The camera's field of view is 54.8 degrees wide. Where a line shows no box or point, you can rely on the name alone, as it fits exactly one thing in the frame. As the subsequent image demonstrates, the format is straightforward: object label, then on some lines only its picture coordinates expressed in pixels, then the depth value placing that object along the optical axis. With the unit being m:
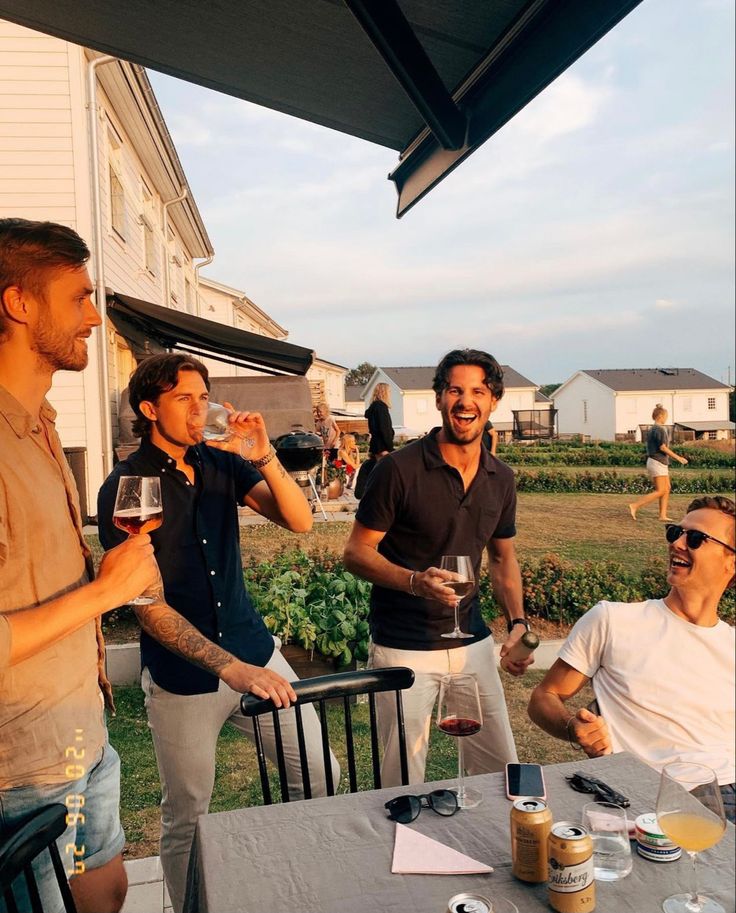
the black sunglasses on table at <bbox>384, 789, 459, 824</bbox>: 1.67
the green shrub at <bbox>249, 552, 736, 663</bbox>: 4.56
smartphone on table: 1.67
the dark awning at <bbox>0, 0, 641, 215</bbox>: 1.68
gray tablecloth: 1.37
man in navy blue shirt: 2.26
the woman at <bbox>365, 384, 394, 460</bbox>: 8.24
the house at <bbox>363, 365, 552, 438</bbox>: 57.62
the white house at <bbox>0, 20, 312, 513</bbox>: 6.91
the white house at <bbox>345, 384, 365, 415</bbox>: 69.04
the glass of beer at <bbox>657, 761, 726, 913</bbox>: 1.29
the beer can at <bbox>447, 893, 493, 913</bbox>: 1.20
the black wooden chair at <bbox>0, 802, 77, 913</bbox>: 1.33
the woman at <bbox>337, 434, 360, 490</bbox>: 13.29
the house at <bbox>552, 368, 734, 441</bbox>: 56.38
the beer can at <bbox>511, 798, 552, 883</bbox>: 1.36
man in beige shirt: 1.49
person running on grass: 11.76
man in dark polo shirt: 2.63
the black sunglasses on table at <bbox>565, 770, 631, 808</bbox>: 1.70
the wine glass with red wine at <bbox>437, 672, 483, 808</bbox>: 1.76
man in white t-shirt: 2.10
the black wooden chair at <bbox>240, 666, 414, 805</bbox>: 2.22
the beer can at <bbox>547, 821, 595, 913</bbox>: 1.25
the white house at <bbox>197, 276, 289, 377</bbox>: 19.66
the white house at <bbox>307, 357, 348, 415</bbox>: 46.58
